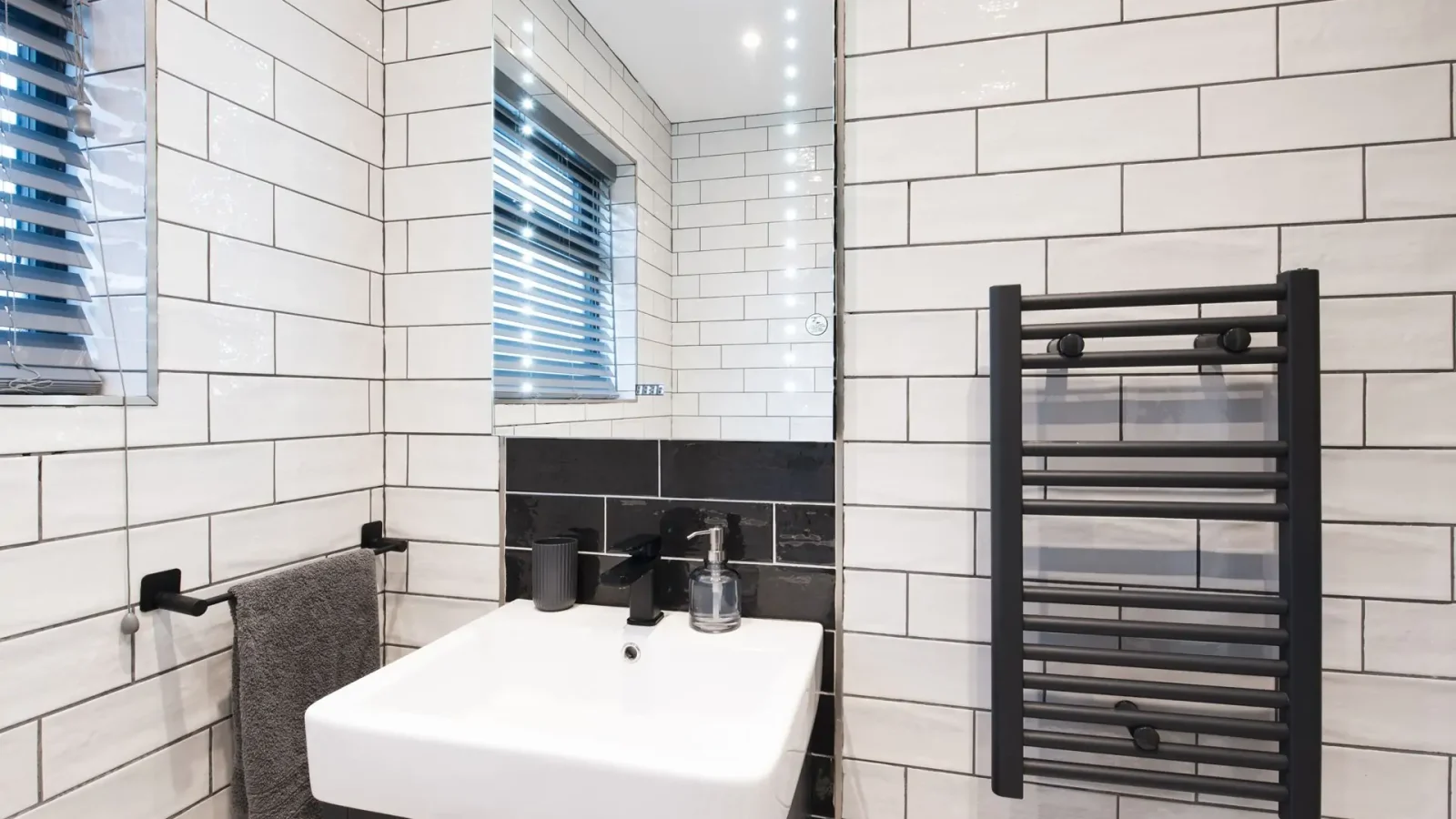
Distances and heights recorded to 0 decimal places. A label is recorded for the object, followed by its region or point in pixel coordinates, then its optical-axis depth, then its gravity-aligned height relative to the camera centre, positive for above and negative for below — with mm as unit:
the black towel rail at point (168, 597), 821 -241
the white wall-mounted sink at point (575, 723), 664 -376
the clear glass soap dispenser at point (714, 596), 1005 -282
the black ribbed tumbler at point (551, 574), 1097 -273
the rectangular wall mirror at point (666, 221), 1033 +309
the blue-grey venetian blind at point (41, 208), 785 +235
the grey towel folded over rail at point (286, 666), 894 -375
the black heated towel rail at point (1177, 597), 801 -232
